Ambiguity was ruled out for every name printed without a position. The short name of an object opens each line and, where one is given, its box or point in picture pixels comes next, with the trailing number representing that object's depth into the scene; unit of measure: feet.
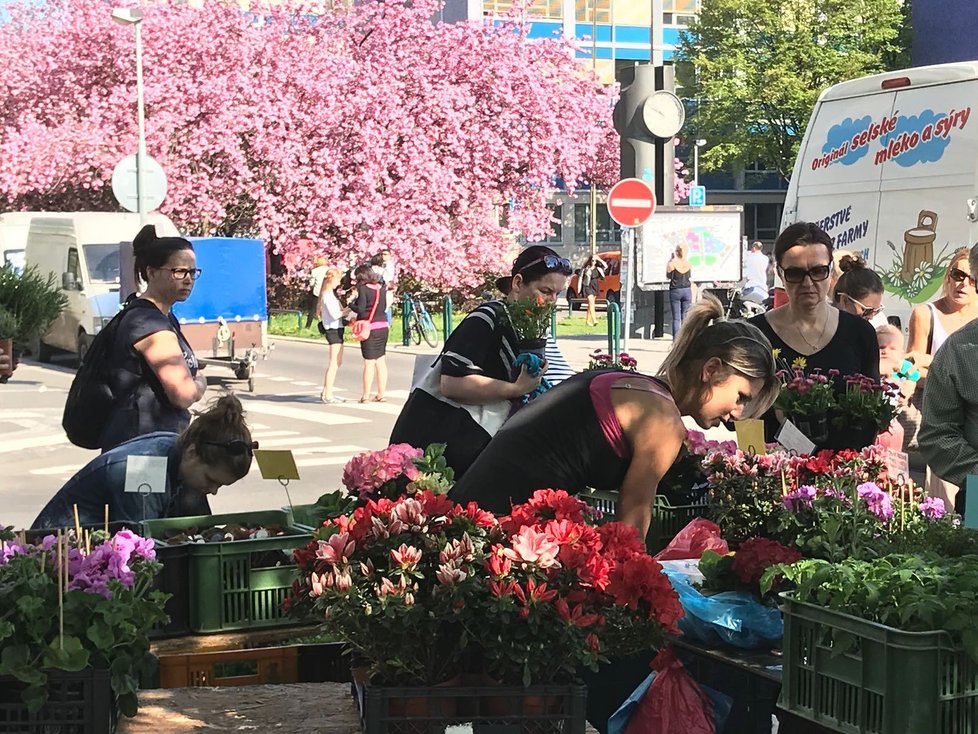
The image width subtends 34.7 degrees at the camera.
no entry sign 50.65
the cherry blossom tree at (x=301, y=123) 112.68
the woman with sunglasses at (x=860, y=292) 27.37
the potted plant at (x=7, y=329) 19.11
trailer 70.54
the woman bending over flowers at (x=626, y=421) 12.56
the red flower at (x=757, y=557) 12.49
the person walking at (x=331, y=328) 61.31
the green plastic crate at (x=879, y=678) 9.63
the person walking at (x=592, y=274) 126.55
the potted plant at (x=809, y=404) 17.78
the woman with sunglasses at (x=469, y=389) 19.21
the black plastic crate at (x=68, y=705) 9.78
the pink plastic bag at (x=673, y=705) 12.38
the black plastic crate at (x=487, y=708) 9.53
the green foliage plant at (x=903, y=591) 9.73
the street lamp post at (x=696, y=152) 181.06
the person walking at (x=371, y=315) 59.41
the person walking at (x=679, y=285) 77.40
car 125.70
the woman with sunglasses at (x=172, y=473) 16.21
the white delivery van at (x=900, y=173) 37.58
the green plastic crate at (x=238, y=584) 14.07
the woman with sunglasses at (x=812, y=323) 19.21
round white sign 67.97
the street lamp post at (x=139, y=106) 68.95
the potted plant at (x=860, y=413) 17.93
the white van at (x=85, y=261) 75.61
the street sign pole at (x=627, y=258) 57.41
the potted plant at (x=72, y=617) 9.74
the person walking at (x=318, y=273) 82.69
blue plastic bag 12.18
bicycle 90.79
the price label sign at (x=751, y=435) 15.69
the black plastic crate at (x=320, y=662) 13.46
